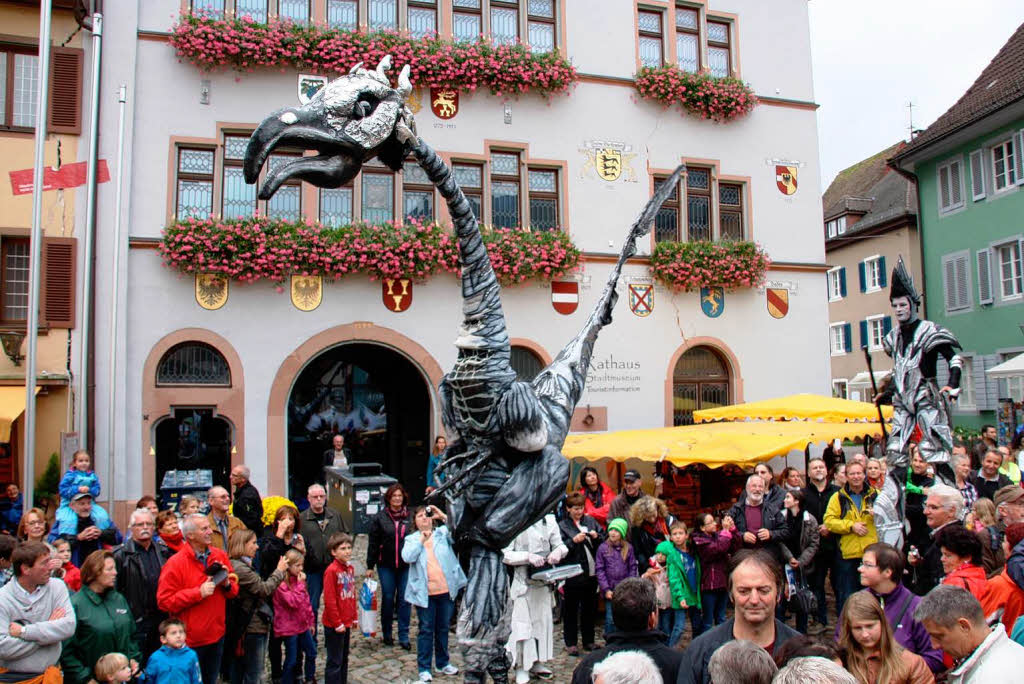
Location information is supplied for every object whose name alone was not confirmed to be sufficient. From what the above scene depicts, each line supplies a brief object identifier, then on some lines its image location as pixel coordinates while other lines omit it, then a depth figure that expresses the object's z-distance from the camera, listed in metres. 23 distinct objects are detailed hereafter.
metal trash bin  12.96
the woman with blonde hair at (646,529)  8.18
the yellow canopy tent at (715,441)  10.14
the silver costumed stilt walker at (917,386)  7.98
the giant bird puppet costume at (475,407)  3.75
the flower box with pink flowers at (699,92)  16.28
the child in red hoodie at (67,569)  6.37
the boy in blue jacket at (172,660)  5.58
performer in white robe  7.24
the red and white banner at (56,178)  11.16
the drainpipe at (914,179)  25.48
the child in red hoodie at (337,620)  6.88
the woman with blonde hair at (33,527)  6.86
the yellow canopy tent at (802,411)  12.14
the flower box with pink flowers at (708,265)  15.92
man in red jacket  5.95
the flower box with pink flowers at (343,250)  13.35
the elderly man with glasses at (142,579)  6.17
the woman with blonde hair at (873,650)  3.39
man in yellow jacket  7.94
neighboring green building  21.86
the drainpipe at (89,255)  11.96
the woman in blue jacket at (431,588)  7.34
